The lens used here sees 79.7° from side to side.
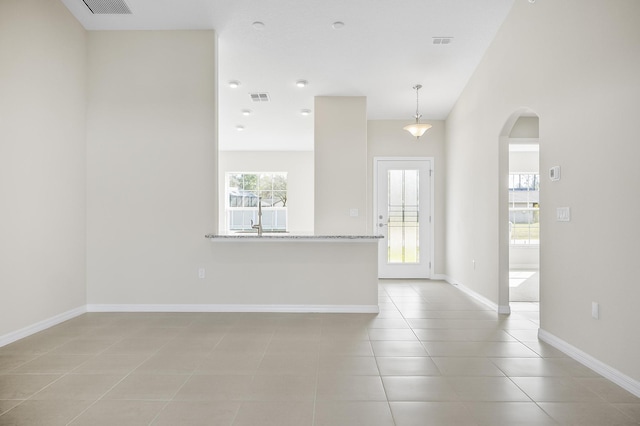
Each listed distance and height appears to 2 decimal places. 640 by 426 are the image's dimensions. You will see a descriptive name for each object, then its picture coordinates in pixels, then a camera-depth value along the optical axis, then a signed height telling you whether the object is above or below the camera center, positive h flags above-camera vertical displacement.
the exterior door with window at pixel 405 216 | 6.79 -0.04
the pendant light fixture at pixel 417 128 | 5.36 +1.20
